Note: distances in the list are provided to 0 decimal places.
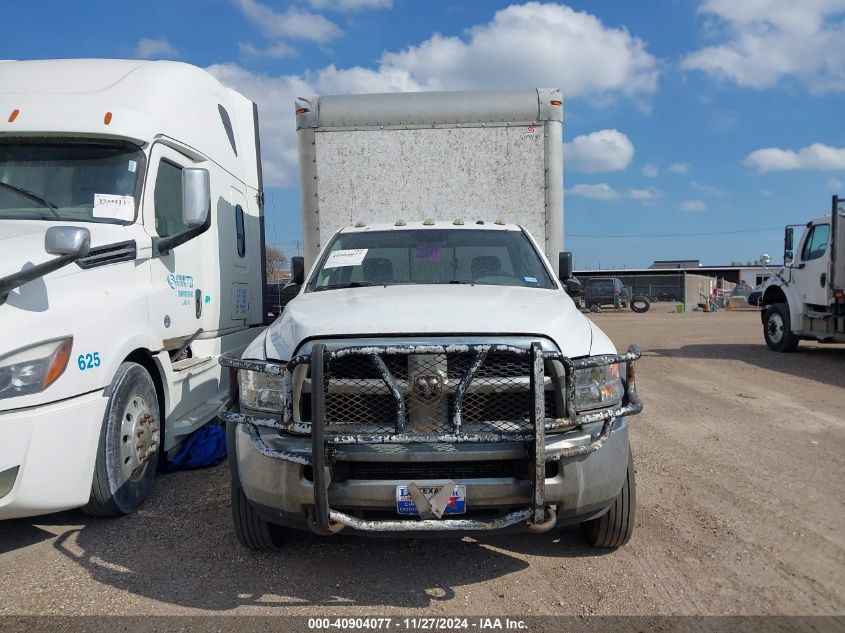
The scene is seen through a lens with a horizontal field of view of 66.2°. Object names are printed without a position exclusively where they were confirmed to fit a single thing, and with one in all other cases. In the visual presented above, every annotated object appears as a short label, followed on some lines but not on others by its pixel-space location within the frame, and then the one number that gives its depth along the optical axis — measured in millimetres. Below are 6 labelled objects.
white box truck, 2869
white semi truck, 3379
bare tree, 43500
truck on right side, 10820
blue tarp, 5289
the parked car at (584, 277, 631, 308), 32656
